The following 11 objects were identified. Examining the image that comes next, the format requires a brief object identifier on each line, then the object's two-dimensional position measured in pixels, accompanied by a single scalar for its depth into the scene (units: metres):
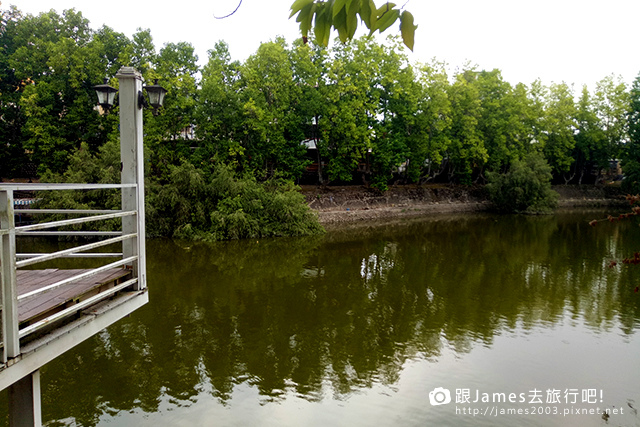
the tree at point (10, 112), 26.19
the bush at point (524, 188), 33.00
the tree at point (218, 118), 24.14
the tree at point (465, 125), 34.66
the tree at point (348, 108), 28.52
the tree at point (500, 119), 36.47
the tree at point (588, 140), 39.88
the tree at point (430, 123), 32.44
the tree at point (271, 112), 25.11
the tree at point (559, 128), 39.28
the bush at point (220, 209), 21.14
